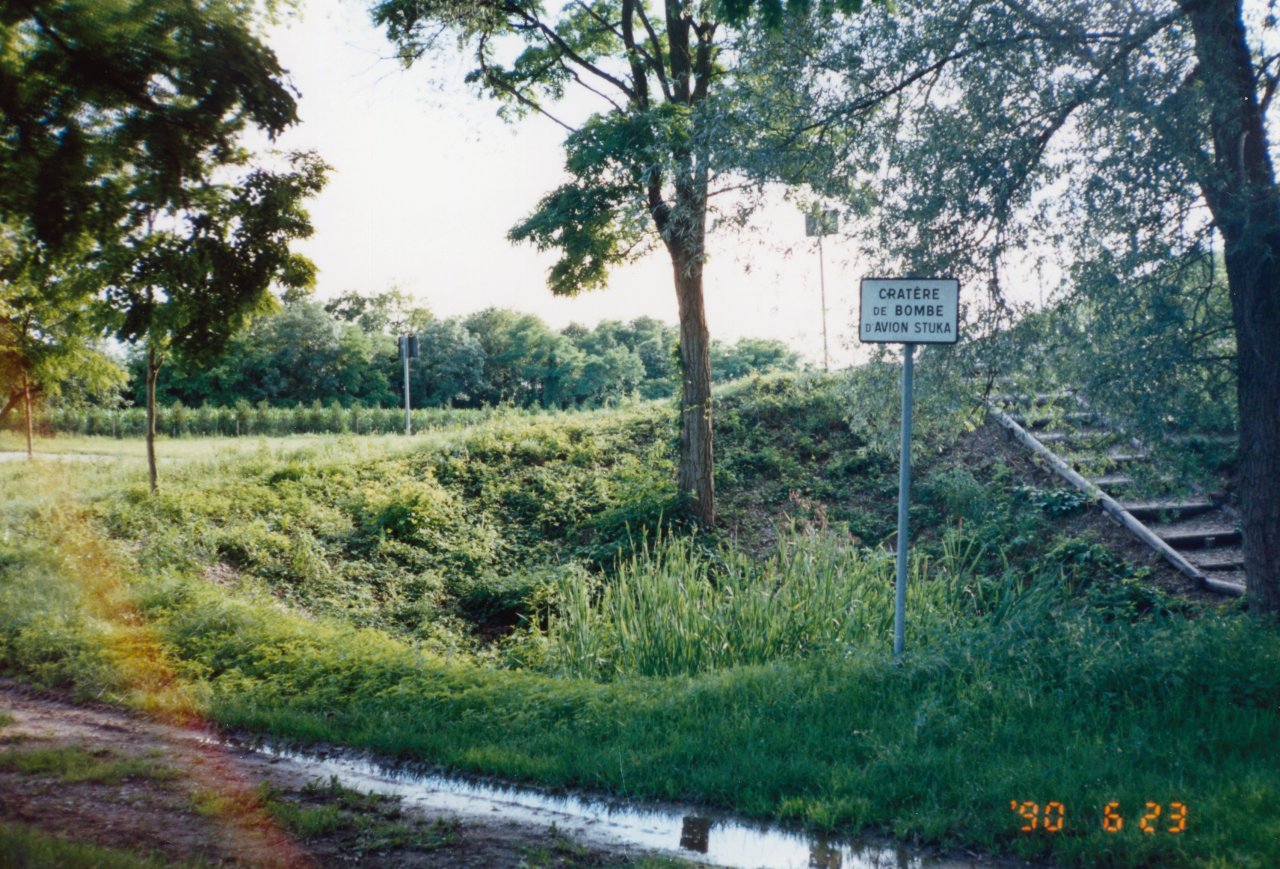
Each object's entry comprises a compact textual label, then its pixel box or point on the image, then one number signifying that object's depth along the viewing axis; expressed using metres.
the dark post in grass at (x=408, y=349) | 24.19
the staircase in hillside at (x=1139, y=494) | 9.32
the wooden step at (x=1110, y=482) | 13.59
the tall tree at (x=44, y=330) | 6.09
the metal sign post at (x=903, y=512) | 6.98
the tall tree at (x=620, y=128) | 13.15
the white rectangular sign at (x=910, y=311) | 6.99
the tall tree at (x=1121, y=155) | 7.34
